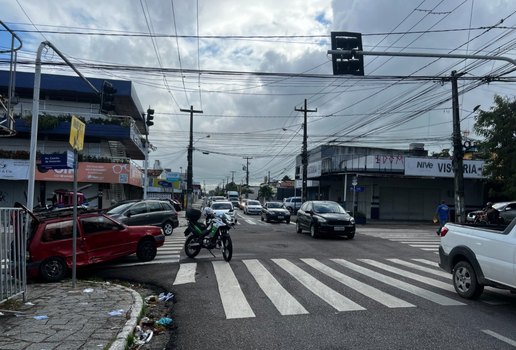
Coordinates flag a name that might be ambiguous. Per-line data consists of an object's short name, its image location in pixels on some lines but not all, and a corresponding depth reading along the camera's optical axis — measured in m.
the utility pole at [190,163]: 38.72
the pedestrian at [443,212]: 23.52
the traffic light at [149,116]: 24.02
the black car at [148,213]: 18.22
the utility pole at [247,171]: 89.94
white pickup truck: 6.81
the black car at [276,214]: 30.94
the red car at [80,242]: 9.52
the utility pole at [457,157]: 21.05
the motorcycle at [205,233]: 12.03
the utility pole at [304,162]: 37.03
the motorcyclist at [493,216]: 17.89
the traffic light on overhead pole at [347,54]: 12.46
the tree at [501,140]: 24.11
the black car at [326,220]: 18.36
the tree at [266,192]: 73.50
